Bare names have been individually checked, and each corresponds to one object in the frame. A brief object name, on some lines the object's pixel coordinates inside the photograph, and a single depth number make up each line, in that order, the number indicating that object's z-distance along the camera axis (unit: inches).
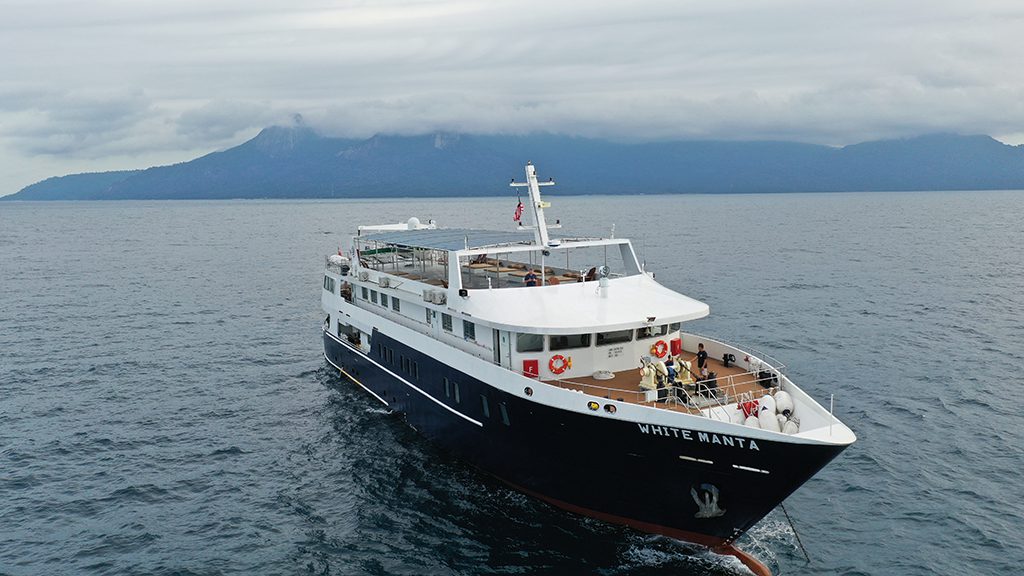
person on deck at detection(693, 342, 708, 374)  1090.2
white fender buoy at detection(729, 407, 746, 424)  878.4
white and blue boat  860.0
